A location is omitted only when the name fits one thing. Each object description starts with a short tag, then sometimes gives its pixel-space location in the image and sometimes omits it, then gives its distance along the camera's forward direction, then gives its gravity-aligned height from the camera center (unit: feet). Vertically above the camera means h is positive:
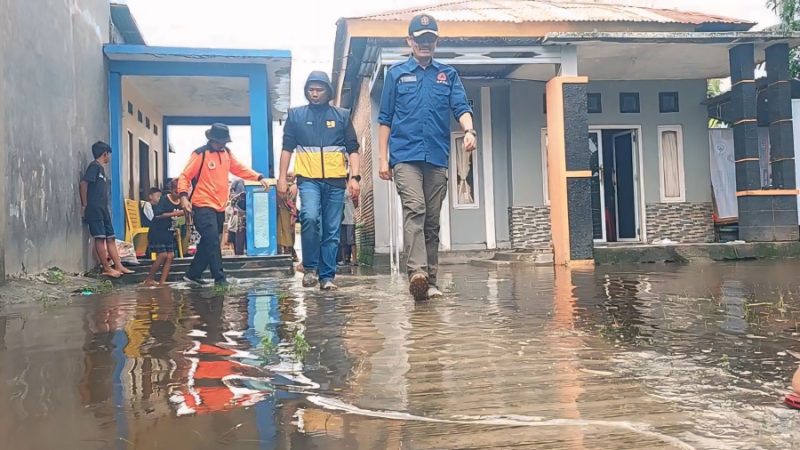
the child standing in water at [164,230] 24.34 +0.70
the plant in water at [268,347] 8.73 -1.40
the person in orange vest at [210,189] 20.01 +1.79
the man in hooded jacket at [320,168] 17.29 +2.00
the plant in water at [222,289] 18.02 -1.19
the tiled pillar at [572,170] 28.91 +2.85
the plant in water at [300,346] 8.58 -1.40
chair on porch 33.50 +1.16
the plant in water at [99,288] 20.06 -1.17
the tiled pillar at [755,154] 31.45 +3.55
